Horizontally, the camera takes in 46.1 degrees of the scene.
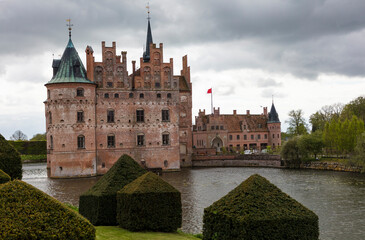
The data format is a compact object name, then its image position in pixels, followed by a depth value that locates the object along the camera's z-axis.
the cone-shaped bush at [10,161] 22.90
